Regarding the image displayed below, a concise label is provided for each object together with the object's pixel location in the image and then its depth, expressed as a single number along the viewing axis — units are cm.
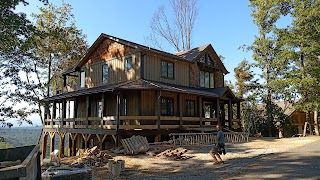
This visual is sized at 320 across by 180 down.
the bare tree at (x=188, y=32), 3859
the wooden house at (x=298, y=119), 4063
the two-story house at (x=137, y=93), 1864
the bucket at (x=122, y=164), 1102
